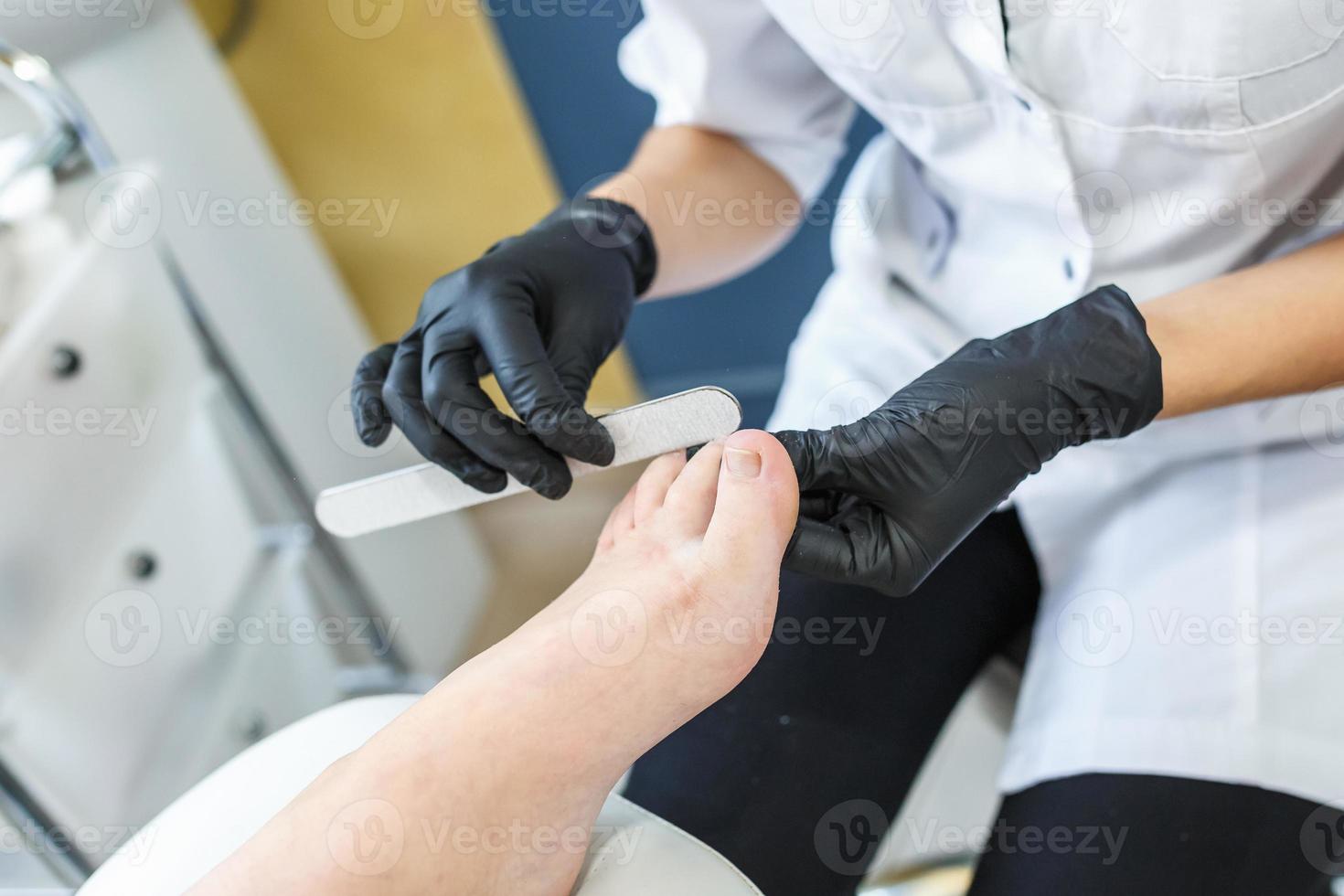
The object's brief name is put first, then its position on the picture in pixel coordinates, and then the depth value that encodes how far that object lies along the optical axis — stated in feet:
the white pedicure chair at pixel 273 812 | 1.61
